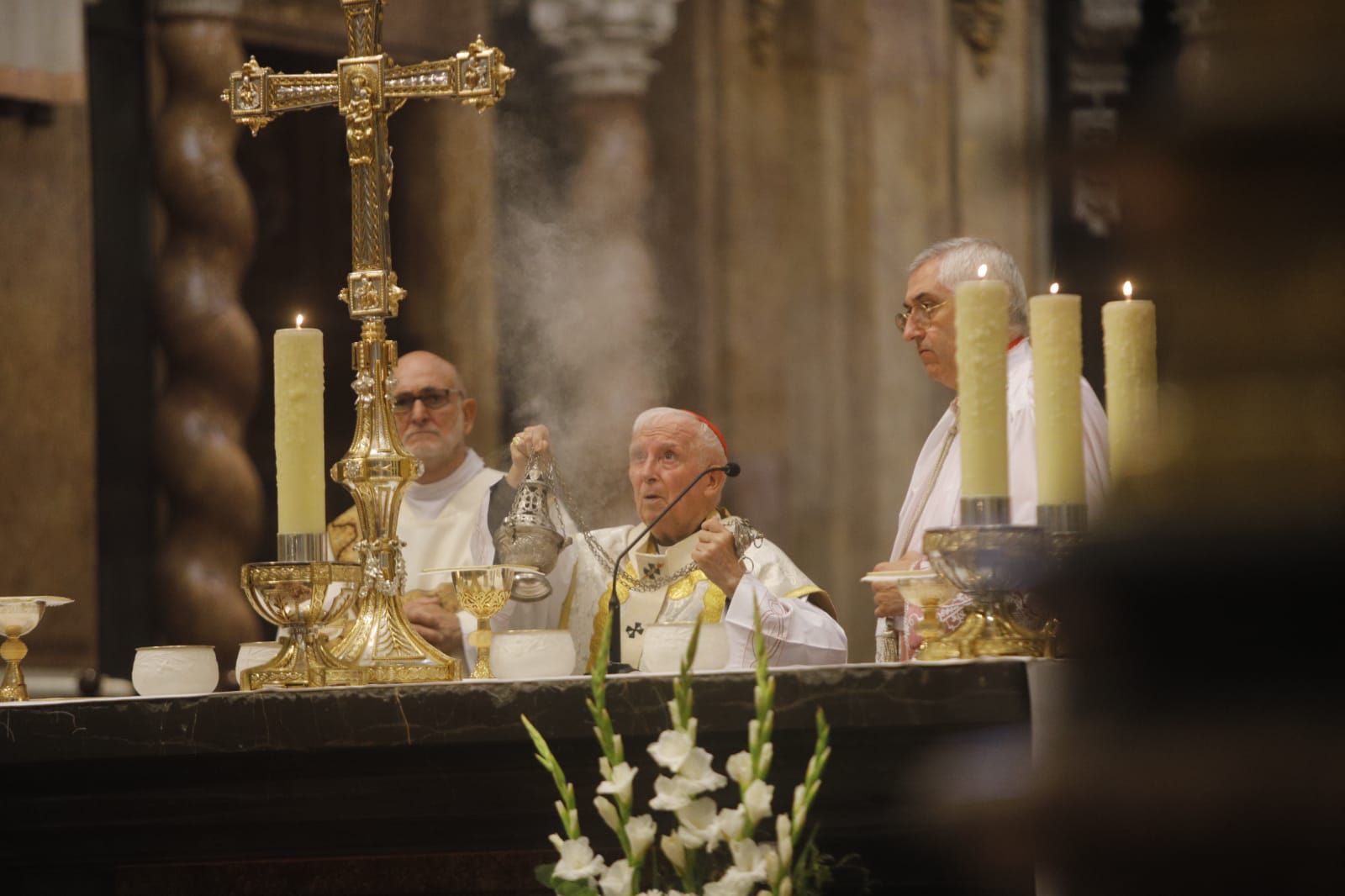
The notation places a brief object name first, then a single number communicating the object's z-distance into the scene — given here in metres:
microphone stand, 4.33
